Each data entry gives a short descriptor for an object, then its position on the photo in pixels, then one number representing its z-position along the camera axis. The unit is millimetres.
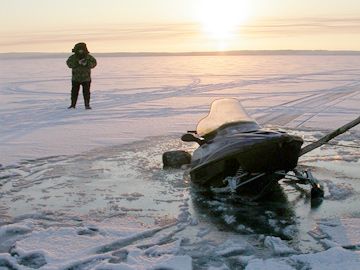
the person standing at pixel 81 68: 14219
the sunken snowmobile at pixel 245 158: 5383
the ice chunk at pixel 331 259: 4020
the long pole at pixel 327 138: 5945
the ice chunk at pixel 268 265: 3998
